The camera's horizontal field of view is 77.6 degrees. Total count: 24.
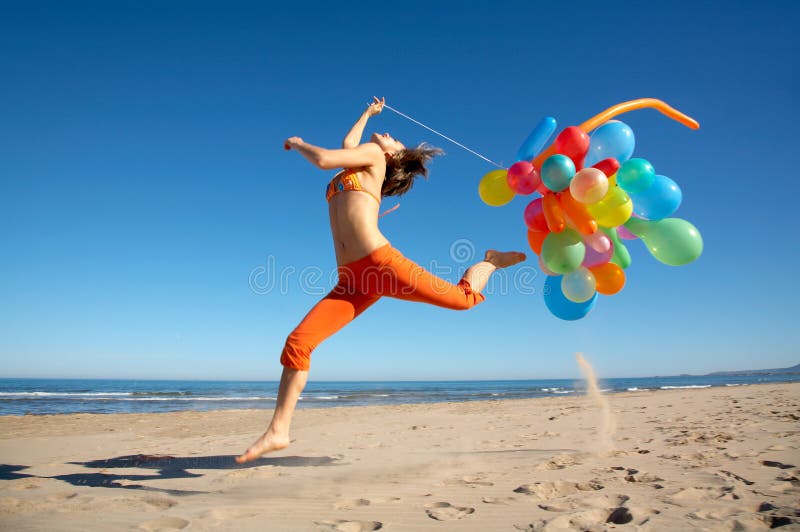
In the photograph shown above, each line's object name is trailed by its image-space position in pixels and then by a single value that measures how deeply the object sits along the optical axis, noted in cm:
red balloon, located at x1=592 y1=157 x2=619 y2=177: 377
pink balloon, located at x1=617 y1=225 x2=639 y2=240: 416
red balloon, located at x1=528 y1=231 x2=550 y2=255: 422
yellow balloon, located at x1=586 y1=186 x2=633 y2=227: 366
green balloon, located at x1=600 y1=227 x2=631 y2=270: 412
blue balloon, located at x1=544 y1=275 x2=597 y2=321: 423
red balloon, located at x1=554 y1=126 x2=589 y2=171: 383
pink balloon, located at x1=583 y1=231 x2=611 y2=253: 388
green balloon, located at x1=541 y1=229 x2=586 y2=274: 383
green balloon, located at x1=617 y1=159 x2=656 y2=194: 372
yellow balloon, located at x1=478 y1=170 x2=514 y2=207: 426
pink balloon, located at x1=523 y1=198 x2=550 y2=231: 413
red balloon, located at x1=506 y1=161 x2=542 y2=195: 396
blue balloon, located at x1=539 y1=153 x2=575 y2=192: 370
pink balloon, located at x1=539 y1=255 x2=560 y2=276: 415
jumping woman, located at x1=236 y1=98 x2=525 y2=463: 293
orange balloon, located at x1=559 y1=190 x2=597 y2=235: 371
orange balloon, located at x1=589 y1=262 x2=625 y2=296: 404
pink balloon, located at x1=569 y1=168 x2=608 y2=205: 353
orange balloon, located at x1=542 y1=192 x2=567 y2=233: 388
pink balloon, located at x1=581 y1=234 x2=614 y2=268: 393
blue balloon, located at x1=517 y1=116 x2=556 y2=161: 423
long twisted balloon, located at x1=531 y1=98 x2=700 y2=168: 412
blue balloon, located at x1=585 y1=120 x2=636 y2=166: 393
